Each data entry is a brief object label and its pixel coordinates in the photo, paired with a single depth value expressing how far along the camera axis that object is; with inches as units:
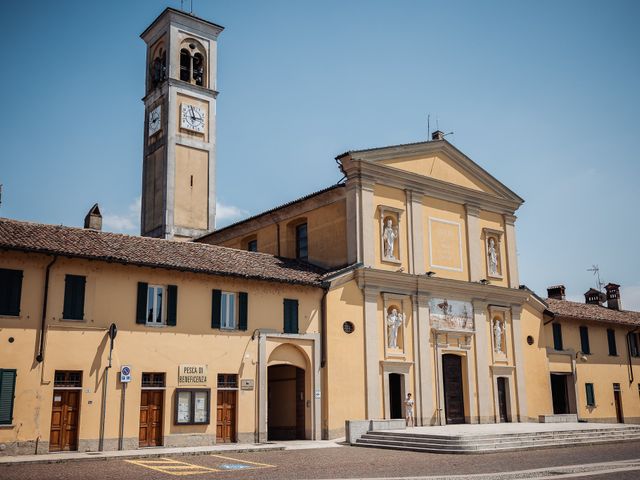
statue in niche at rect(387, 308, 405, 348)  1147.9
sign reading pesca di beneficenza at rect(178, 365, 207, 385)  915.4
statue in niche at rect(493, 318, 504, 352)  1305.4
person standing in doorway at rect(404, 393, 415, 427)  1123.4
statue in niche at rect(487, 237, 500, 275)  1354.6
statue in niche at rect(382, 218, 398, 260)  1184.2
